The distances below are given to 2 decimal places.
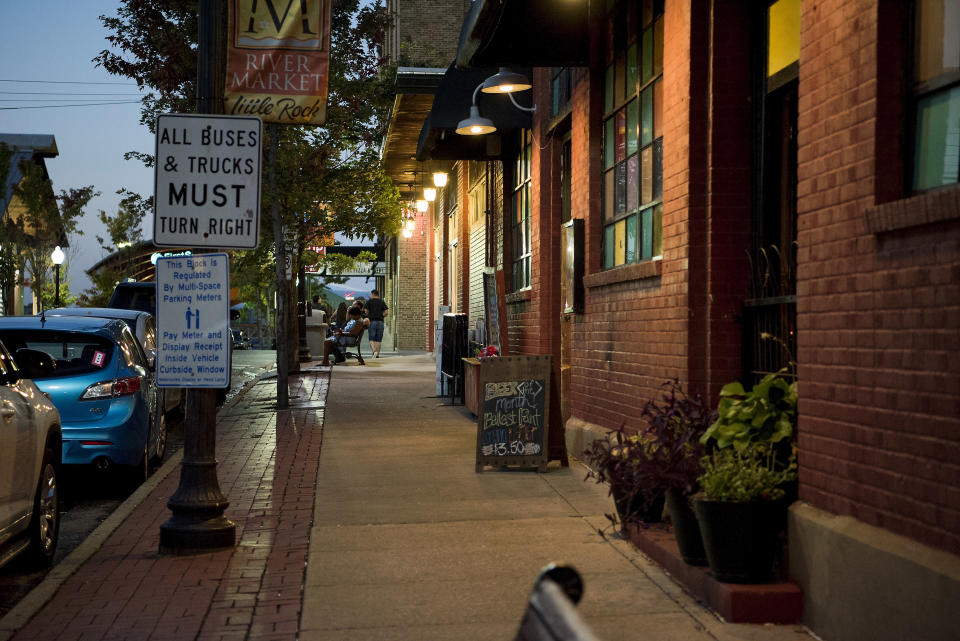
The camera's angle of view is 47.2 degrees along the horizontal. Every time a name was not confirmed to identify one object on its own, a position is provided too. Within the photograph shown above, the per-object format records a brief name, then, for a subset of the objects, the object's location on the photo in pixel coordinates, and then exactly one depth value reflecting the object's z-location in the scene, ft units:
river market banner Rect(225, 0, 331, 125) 26.86
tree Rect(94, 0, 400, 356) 55.36
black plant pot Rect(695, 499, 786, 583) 17.10
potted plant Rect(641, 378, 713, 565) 18.62
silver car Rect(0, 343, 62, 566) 20.25
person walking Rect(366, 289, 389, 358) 98.32
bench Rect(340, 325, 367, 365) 91.56
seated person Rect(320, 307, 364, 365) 88.74
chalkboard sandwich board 31.81
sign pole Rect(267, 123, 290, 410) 52.60
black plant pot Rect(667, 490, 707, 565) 18.71
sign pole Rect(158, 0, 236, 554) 22.71
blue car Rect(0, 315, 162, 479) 30.63
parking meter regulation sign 23.75
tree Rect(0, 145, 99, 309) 128.77
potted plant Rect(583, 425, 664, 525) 19.86
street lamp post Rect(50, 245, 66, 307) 101.83
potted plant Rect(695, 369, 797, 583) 17.11
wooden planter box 46.26
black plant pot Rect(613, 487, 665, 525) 20.89
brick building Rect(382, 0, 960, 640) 14.19
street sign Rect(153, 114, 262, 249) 23.79
